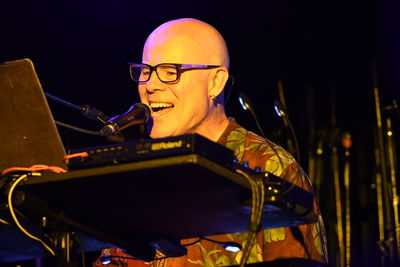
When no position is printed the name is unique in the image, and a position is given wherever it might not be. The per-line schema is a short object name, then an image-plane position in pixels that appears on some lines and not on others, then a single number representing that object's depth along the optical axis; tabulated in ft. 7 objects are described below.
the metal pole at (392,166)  29.21
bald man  17.79
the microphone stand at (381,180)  30.20
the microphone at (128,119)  15.04
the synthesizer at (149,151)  11.64
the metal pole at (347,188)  30.64
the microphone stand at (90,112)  16.12
